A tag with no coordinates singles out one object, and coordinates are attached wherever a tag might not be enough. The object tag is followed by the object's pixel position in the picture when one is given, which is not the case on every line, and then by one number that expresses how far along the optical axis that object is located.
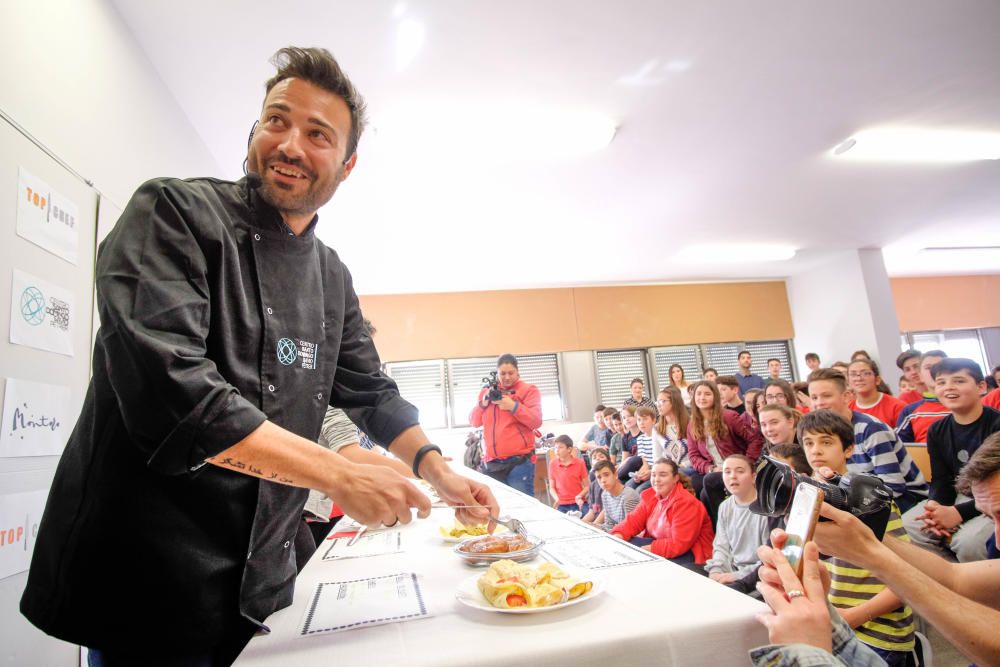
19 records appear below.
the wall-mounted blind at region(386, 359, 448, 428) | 7.04
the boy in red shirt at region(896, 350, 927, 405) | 4.66
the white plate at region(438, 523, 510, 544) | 1.35
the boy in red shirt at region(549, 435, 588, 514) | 4.91
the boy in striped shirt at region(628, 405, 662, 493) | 4.55
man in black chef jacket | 0.64
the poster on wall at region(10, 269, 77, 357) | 1.46
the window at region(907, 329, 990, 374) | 8.34
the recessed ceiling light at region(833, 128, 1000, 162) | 3.90
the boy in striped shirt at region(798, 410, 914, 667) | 1.48
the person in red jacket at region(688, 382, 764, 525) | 3.70
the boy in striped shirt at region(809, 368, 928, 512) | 2.52
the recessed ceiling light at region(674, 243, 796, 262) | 6.26
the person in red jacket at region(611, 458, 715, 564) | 2.84
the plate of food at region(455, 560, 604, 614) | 0.76
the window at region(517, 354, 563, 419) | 7.32
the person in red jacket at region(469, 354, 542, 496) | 4.53
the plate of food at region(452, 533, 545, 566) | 1.05
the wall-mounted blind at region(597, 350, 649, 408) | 7.49
